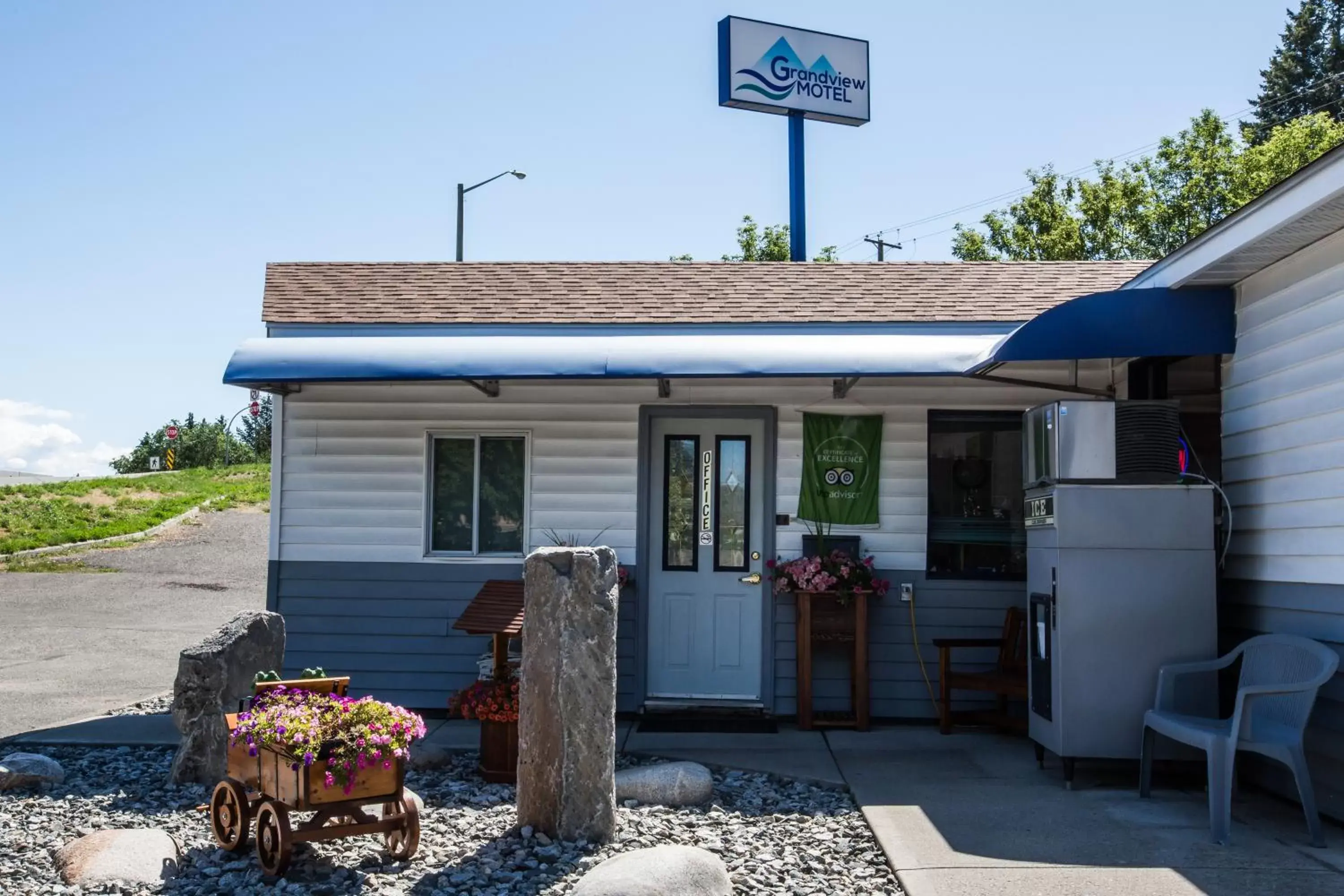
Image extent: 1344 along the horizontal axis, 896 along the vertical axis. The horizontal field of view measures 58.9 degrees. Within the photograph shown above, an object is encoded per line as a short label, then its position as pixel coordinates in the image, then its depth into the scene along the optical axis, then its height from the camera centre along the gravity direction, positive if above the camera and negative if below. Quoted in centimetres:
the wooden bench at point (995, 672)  784 -103
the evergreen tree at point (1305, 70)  3428 +1334
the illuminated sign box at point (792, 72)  1327 +502
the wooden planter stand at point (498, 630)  680 -73
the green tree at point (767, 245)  2978 +687
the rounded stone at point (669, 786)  623 -143
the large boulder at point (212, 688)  648 -99
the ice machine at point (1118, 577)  638 -30
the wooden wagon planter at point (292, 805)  491 -127
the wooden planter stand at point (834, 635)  827 -83
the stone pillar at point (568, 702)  538 -86
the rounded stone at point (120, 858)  490 -149
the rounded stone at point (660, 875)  441 -137
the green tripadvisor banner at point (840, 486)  864 +22
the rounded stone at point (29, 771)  648 -147
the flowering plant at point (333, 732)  492 -94
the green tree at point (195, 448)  4447 +225
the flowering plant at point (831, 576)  826 -41
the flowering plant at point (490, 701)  676 -109
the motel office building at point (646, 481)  859 +24
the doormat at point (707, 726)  818 -147
